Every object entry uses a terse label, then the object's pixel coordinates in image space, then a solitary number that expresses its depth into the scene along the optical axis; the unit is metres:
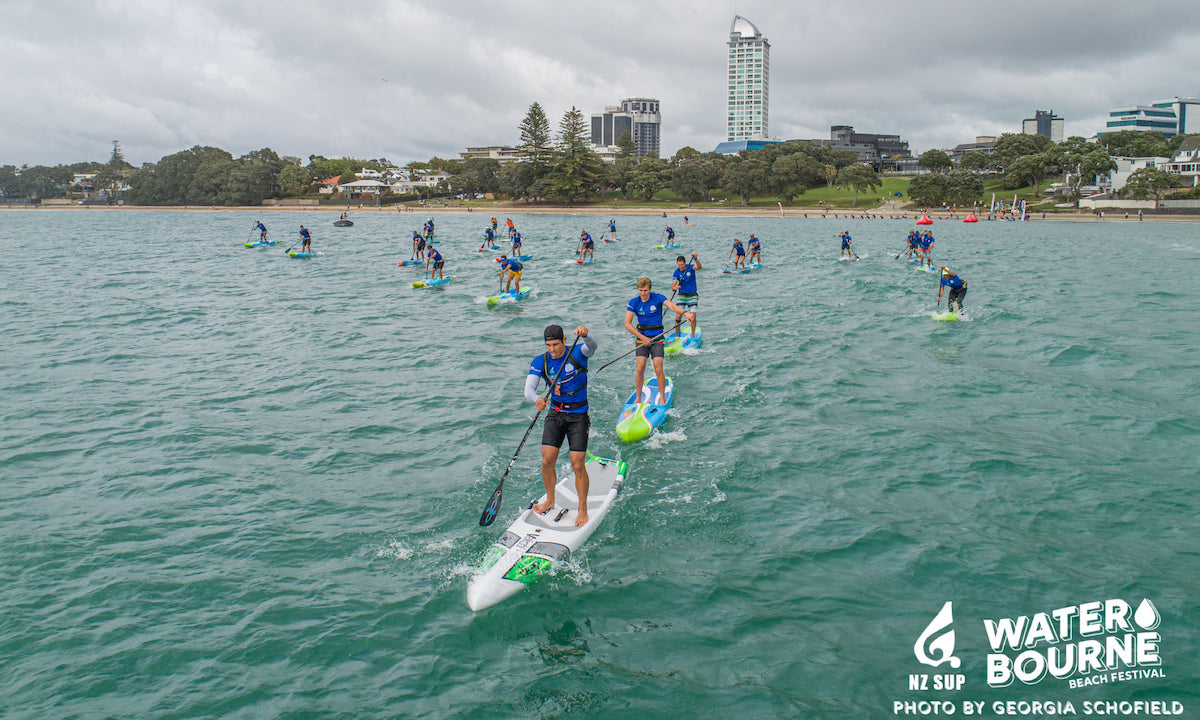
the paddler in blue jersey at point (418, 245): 42.47
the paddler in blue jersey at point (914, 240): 43.41
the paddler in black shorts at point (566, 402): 9.85
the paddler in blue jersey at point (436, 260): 36.12
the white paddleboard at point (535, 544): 8.82
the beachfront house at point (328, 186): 161.00
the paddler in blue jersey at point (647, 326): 14.44
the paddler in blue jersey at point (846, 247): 47.38
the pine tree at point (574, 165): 126.38
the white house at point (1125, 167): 112.94
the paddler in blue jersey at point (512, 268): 31.11
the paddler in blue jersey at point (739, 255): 40.88
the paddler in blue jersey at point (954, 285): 24.94
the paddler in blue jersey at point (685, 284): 19.58
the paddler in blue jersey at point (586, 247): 46.97
